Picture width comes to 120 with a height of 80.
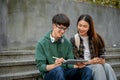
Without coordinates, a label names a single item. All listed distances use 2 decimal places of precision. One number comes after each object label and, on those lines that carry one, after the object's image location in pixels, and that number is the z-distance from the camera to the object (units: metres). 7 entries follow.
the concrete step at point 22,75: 4.31
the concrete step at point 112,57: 5.79
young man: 3.72
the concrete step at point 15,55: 4.80
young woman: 4.25
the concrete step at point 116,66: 5.66
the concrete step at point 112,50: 6.22
